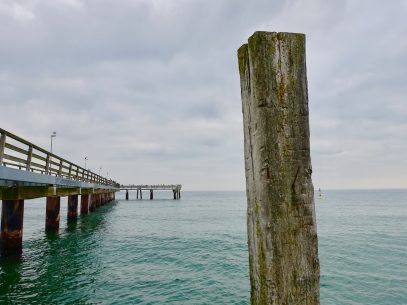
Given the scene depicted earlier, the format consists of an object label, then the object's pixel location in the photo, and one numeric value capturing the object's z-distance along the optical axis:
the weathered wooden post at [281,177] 1.75
